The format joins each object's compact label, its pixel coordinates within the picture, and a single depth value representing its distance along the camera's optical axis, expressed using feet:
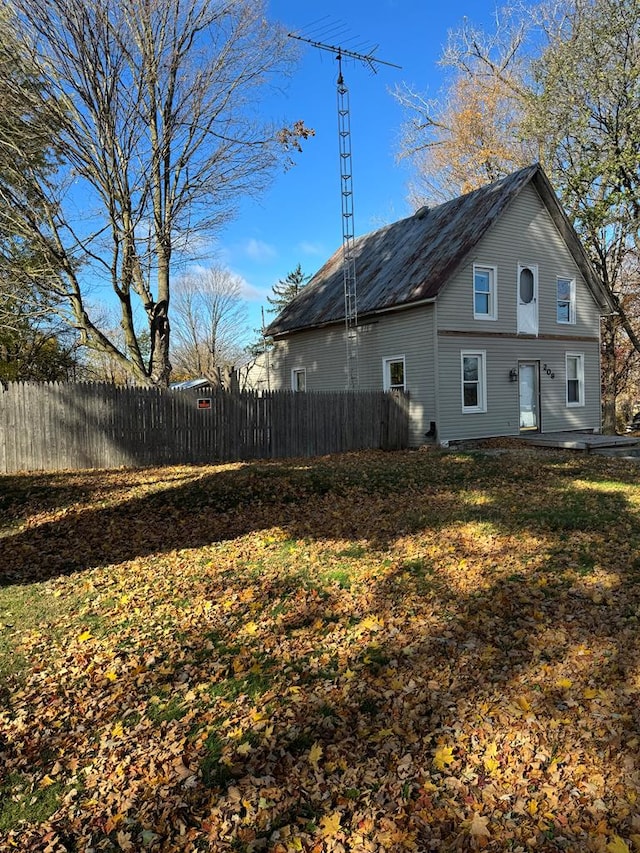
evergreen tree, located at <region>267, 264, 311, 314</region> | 169.68
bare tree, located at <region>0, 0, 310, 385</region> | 39.32
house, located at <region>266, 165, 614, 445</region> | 50.39
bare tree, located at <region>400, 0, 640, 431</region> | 60.75
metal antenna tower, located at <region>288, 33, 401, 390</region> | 54.44
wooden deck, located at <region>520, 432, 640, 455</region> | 47.57
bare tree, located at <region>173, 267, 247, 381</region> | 145.59
